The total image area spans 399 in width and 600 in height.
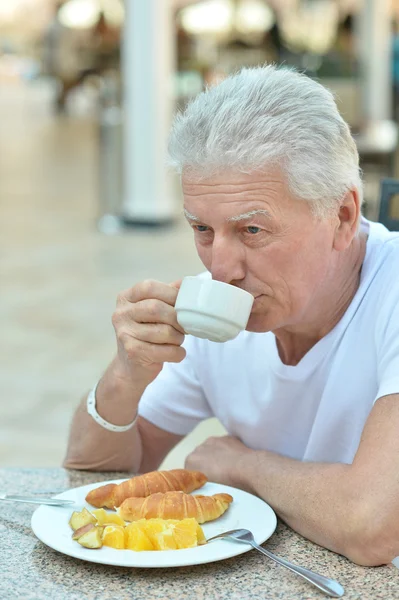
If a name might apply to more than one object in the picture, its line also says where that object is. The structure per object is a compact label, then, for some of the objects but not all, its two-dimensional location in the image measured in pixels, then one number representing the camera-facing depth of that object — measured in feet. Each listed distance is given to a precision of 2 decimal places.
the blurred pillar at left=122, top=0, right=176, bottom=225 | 27.17
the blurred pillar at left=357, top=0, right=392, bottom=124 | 41.98
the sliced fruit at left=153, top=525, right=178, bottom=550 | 4.77
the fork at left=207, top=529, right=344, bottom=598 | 4.57
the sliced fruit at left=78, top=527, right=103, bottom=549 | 4.77
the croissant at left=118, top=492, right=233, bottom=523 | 4.96
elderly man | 5.06
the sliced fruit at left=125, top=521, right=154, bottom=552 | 4.76
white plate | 4.68
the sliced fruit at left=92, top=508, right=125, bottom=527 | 4.98
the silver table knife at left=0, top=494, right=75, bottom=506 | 5.12
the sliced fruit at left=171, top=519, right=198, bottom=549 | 4.78
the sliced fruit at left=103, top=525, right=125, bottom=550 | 4.78
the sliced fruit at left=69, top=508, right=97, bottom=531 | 4.93
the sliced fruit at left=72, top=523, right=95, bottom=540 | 4.82
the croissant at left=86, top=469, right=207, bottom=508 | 5.14
